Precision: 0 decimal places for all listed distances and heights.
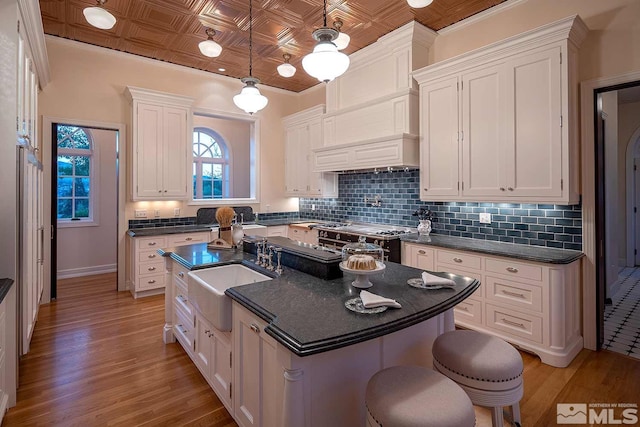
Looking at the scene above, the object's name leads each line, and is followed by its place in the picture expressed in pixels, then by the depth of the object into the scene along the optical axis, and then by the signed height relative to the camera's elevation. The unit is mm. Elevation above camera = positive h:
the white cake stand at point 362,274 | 1705 -317
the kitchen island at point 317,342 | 1250 -603
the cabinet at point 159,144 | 4547 +1025
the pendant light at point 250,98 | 2893 +1028
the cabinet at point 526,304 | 2639 -777
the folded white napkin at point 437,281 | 1811 -371
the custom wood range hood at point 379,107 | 3842 +1367
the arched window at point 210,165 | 8109 +1263
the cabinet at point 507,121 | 2736 +874
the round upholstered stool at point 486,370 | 1521 -736
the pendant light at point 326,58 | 2127 +1008
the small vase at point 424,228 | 3874 -166
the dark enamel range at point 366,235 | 3736 -257
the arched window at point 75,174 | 5668 +725
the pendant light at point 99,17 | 2969 +1812
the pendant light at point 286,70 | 4355 +1924
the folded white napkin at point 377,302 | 1479 -395
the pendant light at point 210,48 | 3717 +1897
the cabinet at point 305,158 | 5387 +1002
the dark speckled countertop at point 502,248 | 2684 -325
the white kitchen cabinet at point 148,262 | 4391 -634
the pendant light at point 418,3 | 2910 +1877
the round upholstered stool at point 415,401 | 1153 -696
